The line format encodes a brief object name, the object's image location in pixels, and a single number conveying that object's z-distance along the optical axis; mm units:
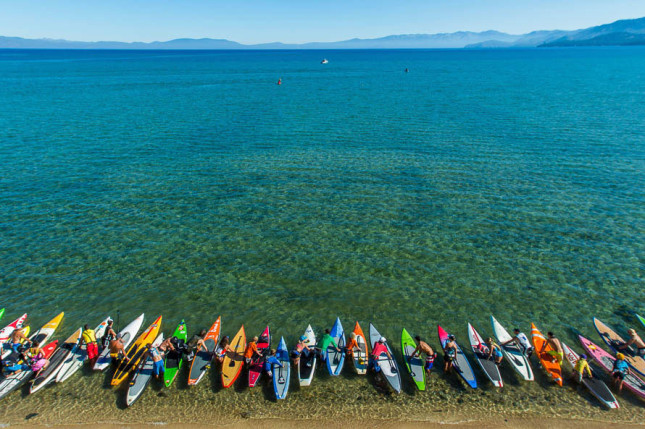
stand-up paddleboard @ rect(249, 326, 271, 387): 17219
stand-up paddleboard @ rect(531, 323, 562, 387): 17158
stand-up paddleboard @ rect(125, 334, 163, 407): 16356
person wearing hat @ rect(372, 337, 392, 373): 17703
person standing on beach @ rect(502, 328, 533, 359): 18275
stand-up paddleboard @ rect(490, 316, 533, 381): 17453
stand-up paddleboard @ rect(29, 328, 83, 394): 16781
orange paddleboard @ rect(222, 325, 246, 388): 17188
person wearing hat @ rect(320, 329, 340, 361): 18494
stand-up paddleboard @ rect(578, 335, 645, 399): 16384
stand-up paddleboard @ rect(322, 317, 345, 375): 17797
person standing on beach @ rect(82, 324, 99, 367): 17844
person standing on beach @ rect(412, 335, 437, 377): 17438
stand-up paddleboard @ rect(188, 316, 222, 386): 17297
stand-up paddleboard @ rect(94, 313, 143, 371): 17797
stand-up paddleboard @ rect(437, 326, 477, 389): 17086
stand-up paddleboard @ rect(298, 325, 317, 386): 17219
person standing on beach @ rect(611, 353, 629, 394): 16547
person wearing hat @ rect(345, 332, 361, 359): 18298
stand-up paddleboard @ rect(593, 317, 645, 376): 17516
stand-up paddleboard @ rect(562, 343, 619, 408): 15891
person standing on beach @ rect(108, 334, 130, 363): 17609
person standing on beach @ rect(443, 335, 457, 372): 17609
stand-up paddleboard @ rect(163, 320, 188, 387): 17278
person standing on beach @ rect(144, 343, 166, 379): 17234
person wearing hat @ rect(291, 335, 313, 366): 17938
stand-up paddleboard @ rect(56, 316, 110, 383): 17203
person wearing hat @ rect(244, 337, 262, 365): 17797
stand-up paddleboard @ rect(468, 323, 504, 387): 17172
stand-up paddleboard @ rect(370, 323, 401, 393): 16922
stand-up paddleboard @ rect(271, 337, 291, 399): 16672
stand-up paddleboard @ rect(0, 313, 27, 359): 18000
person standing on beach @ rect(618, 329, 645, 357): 18164
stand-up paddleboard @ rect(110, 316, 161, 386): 17312
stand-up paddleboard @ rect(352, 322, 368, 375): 17828
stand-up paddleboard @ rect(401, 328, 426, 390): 17109
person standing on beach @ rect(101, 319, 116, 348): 18662
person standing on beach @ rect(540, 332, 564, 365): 17594
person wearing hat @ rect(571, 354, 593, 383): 16797
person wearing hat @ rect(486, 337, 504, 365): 17828
